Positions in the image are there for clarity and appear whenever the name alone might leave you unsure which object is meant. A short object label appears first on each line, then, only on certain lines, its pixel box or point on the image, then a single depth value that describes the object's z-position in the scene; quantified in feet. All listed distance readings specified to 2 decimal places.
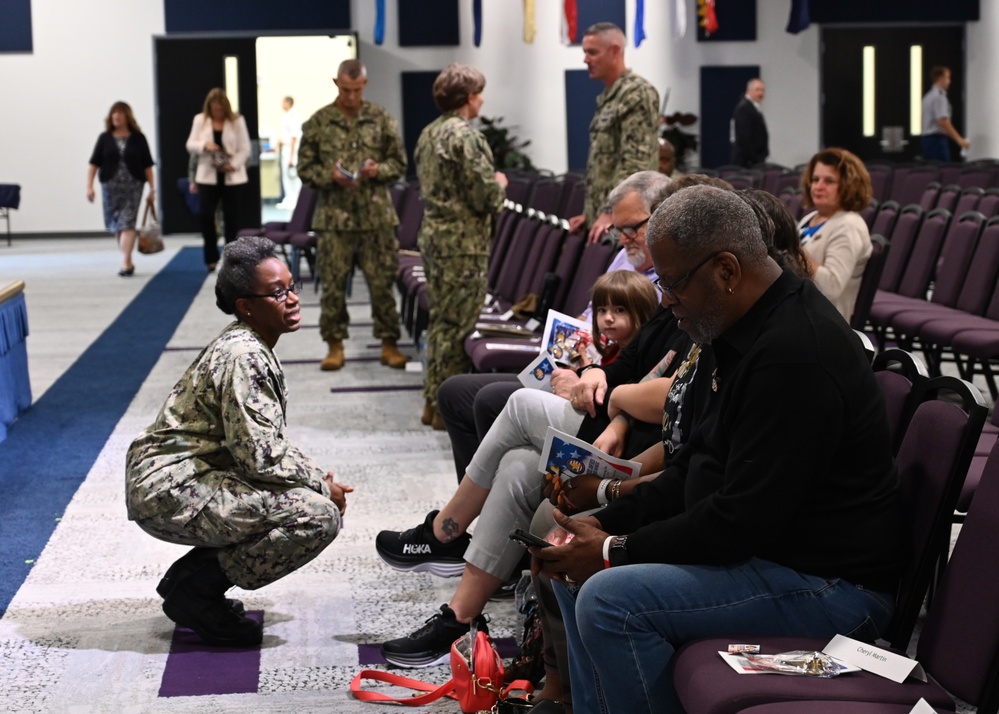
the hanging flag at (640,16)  53.47
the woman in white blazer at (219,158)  42.52
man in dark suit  53.36
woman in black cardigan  43.21
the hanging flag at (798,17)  56.08
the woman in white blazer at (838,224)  15.76
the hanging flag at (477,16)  55.47
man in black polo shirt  6.84
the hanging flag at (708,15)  53.72
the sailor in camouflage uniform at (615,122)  18.89
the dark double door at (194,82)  58.59
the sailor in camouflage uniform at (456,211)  18.86
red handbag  9.53
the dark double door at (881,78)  60.08
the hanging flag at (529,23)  53.83
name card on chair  6.57
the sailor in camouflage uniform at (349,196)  24.61
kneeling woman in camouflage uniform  10.50
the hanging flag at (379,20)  56.49
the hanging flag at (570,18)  53.31
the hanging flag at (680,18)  52.54
